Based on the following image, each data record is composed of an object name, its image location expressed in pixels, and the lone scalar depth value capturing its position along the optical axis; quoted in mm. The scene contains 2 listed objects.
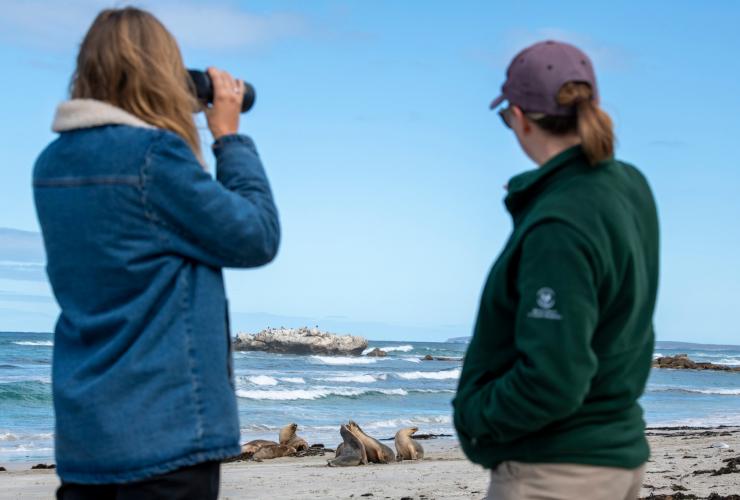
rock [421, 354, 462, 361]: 59038
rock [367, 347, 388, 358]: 60938
